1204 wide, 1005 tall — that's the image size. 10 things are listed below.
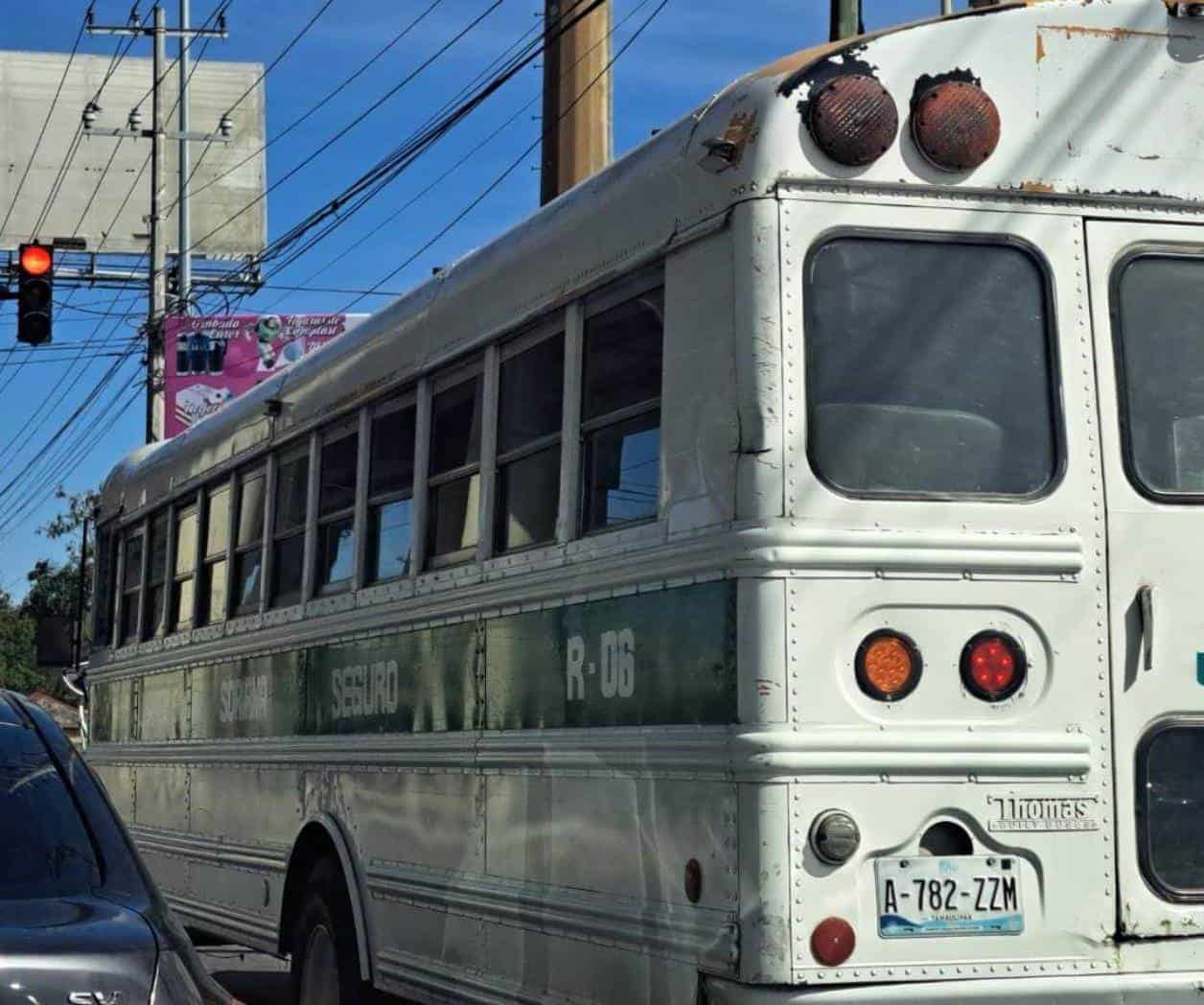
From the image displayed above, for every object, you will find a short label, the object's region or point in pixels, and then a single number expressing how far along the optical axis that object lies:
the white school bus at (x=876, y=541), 4.77
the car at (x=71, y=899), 3.90
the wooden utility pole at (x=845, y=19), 11.26
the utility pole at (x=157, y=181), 31.41
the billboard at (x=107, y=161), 52.53
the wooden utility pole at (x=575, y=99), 13.13
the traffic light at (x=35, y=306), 19.38
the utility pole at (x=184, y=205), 32.28
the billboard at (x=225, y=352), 37.47
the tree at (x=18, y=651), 65.75
